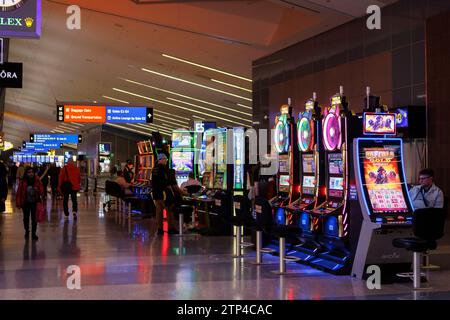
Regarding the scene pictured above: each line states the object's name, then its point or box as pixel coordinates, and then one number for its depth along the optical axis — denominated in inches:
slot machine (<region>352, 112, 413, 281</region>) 281.0
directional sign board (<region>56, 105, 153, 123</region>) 734.5
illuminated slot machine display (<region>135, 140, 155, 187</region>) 695.1
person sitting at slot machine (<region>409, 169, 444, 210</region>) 310.5
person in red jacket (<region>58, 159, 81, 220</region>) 620.4
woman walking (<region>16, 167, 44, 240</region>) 425.7
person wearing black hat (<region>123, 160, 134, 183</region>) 734.5
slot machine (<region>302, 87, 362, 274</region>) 296.5
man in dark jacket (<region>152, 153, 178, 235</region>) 487.8
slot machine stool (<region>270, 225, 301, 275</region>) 298.7
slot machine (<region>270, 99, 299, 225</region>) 350.6
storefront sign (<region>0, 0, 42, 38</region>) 294.0
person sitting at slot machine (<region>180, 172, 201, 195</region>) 517.0
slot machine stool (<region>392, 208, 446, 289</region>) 257.3
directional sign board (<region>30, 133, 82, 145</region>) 1439.0
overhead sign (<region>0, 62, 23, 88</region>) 352.8
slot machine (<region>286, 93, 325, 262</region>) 324.5
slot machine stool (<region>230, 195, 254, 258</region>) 343.9
